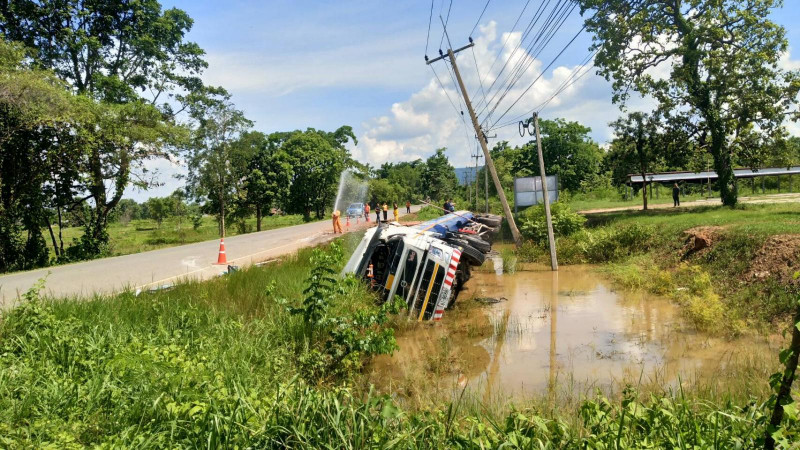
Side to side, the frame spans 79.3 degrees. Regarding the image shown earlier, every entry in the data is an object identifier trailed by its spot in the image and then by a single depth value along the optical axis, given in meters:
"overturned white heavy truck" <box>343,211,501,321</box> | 9.48
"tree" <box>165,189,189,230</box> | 51.50
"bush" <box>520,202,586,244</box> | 19.05
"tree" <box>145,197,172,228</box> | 52.84
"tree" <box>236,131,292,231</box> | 39.66
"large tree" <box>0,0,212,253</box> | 19.84
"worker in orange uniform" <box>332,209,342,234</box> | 23.58
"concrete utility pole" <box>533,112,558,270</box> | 15.89
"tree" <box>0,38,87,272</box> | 16.20
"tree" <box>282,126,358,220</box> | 47.88
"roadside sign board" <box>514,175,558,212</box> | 25.80
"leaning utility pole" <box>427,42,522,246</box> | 19.21
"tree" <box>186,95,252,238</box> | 30.27
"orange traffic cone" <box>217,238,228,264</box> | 14.56
